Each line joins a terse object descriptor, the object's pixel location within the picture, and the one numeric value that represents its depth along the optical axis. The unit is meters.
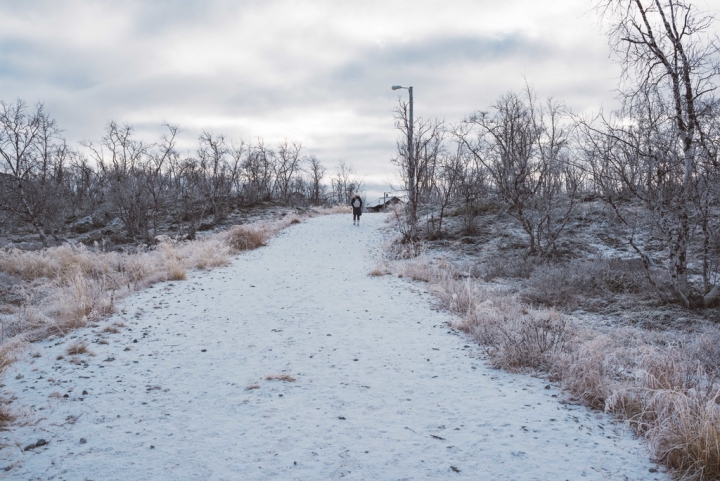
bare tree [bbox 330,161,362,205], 69.12
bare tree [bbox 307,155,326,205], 55.54
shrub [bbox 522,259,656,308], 8.34
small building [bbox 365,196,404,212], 41.41
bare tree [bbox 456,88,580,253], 12.41
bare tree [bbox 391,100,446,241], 15.10
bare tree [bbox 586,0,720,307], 6.66
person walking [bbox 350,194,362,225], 22.48
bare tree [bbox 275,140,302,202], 51.34
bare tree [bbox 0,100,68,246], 24.41
